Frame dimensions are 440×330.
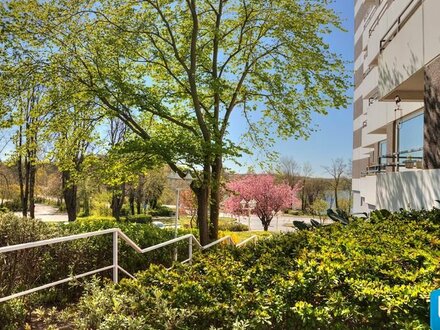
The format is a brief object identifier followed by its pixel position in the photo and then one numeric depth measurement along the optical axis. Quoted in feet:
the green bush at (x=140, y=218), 101.24
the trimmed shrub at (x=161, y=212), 147.16
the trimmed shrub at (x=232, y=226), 104.56
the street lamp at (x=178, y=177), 48.24
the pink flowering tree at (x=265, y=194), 111.04
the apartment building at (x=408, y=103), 27.45
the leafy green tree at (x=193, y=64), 45.11
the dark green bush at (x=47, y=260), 17.93
